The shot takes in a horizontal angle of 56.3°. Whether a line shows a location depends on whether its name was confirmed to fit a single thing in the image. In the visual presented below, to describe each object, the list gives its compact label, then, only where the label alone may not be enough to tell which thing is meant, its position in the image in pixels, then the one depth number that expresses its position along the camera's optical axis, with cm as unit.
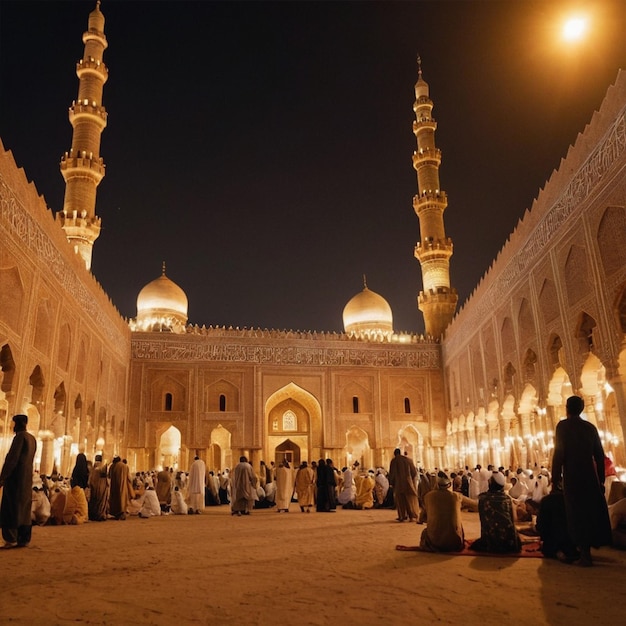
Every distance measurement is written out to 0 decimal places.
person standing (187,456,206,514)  1130
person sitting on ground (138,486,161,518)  1021
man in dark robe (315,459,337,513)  1085
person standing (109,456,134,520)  973
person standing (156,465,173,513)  1198
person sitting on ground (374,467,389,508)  1212
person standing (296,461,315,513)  1091
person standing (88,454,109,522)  940
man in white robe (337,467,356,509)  1229
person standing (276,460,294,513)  1130
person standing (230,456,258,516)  1057
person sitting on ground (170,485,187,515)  1115
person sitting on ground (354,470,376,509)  1187
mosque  984
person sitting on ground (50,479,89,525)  870
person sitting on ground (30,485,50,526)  847
